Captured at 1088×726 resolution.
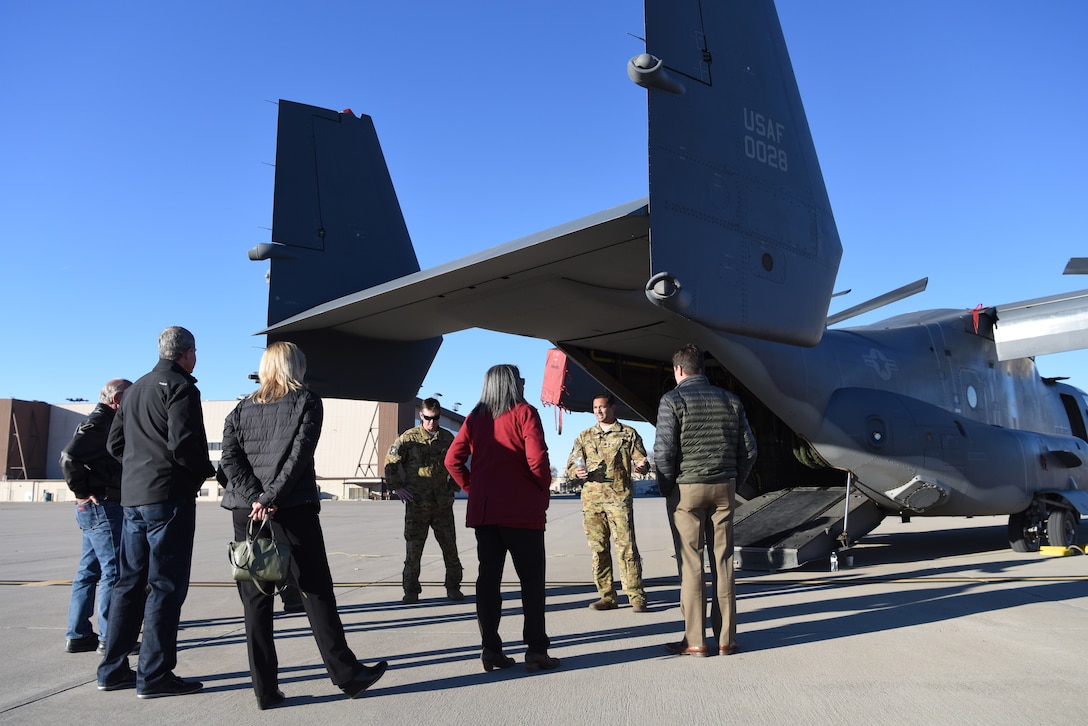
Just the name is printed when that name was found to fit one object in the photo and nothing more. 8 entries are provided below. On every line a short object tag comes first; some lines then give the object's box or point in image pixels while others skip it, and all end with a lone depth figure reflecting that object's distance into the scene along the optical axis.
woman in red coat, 4.23
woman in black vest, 3.67
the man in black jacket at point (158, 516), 3.84
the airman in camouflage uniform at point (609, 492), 5.97
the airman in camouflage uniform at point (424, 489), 6.64
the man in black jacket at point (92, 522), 4.75
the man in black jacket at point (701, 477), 4.48
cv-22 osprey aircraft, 5.45
